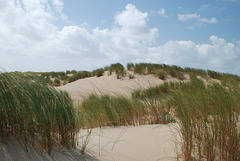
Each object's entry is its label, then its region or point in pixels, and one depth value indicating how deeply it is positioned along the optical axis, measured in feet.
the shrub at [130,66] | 43.92
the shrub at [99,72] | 46.01
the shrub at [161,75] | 38.57
